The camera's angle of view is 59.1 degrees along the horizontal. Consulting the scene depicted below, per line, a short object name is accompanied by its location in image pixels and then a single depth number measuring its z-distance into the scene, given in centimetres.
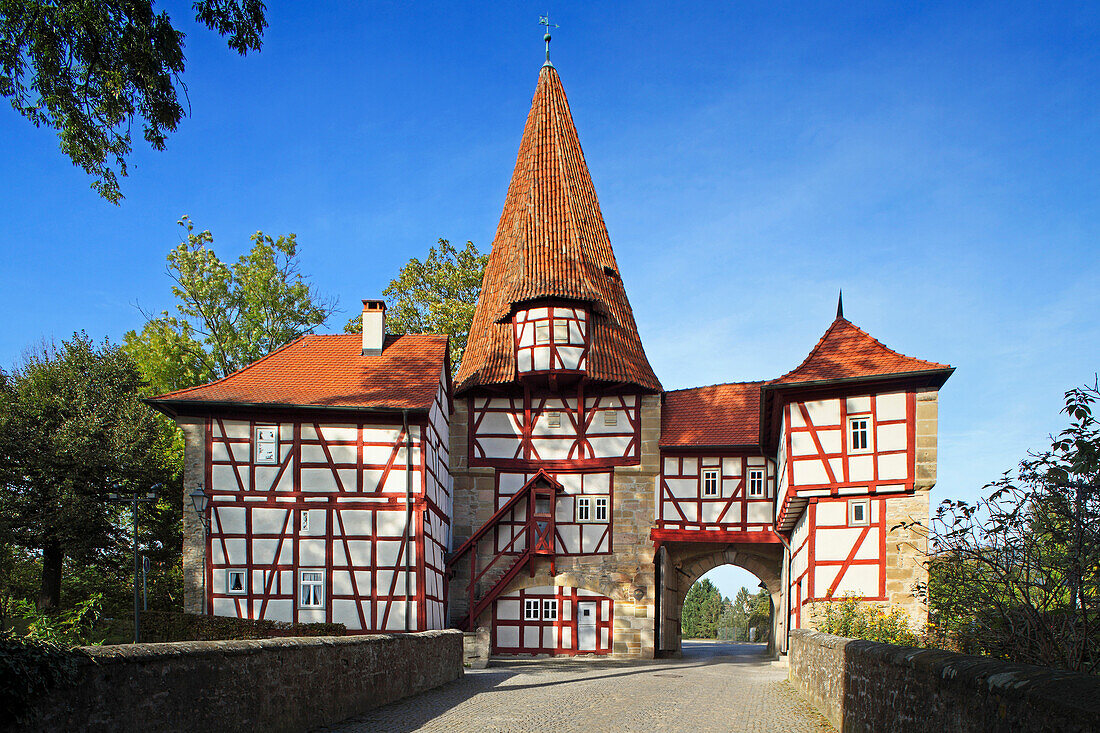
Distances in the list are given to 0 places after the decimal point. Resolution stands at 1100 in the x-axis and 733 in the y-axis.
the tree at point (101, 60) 980
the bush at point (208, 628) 2038
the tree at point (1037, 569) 612
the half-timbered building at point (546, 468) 2100
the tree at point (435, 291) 3572
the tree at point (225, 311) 3303
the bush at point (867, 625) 1269
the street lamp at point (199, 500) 1878
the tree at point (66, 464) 2688
